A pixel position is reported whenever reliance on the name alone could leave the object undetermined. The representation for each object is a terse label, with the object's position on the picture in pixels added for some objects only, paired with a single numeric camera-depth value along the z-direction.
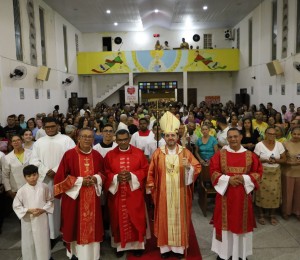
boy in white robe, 3.85
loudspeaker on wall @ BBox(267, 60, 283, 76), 13.10
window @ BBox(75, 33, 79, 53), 19.13
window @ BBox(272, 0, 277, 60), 14.17
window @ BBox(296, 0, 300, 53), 11.95
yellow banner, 18.19
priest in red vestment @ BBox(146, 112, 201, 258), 4.12
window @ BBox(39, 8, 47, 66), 14.23
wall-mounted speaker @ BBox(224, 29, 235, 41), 20.14
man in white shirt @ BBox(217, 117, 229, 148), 6.43
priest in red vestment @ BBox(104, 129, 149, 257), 4.18
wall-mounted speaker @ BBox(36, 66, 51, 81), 13.13
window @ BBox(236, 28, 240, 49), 18.98
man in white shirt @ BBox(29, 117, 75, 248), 4.64
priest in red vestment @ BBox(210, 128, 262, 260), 3.92
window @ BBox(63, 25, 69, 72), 17.20
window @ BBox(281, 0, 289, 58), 12.85
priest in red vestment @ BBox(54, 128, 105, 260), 3.98
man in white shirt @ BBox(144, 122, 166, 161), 6.34
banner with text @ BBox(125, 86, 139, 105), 15.20
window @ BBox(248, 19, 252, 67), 17.09
